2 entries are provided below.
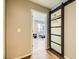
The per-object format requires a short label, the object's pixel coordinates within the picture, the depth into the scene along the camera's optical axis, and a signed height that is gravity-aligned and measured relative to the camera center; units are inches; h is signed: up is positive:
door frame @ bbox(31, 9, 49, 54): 104.5 -16.0
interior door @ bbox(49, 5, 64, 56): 75.8 -0.6
